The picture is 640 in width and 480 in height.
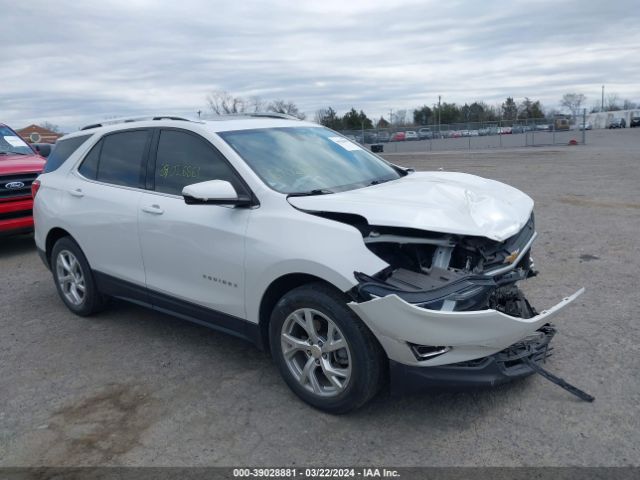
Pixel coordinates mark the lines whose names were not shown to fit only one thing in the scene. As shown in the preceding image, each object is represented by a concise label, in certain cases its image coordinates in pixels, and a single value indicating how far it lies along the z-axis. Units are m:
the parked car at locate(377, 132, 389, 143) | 42.62
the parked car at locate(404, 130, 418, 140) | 42.28
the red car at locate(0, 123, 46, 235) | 8.18
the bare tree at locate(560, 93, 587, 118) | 88.79
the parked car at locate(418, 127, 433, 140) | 40.75
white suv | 3.20
